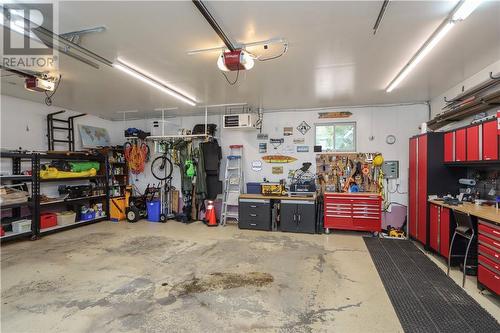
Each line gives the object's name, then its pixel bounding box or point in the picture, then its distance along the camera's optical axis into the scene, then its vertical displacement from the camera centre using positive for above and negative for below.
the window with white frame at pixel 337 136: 5.91 +0.72
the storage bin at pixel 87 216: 6.14 -1.20
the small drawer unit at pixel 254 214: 5.66 -1.06
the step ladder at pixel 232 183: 6.28 -0.42
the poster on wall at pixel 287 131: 6.25 +0.89
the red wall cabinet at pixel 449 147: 3.96 +0.32
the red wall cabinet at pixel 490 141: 3.14 +0.34
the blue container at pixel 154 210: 6.52 -1.12
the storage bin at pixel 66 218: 5.57 -1.14
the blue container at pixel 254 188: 6.25 -0.53
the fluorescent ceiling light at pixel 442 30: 2.05 +1.34
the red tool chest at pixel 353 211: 5.18 -0.92
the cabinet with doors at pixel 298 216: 5.37 -1.06
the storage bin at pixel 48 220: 5.21 -1.13
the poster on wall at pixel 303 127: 6.16 +0.97
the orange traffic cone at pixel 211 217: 6.11 -1.22
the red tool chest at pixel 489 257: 2.58 -0.95
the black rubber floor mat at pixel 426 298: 2.30 -1.42
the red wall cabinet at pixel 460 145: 3.69 +0.33
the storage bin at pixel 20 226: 4.71 -1.12
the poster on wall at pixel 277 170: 6.31 -0.08
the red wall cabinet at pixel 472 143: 3.46 +0.33
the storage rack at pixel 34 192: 4.68 -0.50
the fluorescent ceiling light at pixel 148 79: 3.47 +1.41
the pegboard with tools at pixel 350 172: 5.68 -0.12
